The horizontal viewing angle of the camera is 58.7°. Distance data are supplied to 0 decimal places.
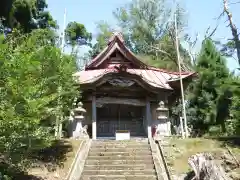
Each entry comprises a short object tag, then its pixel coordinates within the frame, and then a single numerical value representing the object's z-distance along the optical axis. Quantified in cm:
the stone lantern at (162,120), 1116
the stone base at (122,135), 1103
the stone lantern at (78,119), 1030
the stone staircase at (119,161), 719
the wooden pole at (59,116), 787
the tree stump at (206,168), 577
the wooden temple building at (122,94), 1135
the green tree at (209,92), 1354
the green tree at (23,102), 575
